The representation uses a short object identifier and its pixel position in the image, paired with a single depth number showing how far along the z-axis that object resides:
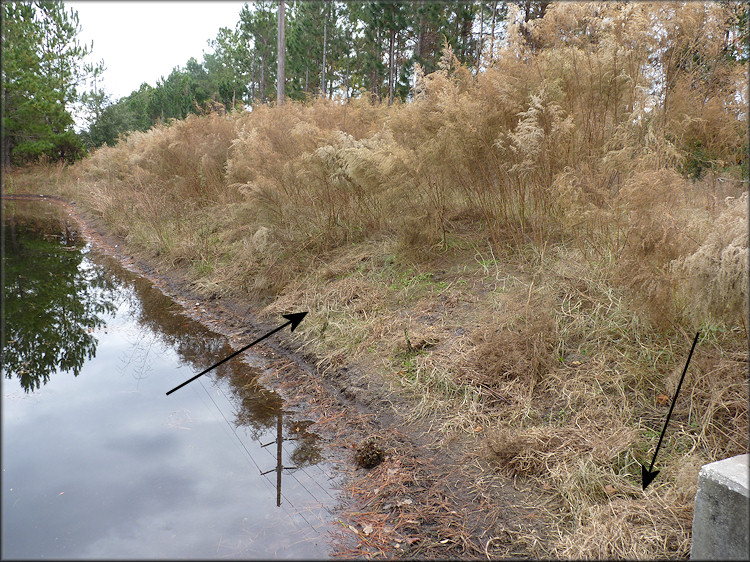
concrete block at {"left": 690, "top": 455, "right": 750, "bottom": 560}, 2.26
